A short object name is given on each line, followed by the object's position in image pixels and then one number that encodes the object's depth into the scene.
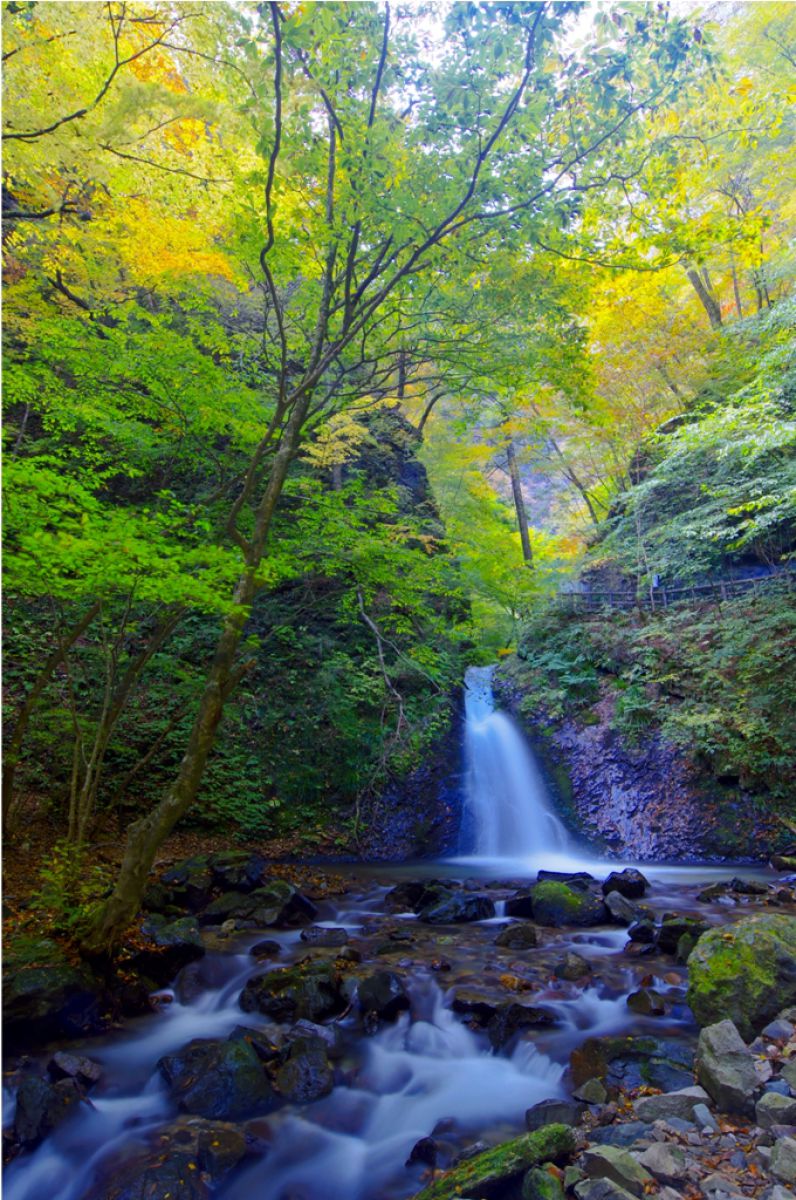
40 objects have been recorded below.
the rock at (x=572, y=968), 5.41
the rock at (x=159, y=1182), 3.21
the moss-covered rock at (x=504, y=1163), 2.98
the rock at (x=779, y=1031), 3.70
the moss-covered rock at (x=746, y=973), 3.96
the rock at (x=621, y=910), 6.79
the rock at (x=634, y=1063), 3.88
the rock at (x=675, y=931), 5.89
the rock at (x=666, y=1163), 2.77
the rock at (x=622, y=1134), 3.17
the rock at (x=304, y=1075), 4.03
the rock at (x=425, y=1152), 3.63
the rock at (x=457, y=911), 7.08
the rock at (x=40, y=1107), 3.59
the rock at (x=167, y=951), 5.43
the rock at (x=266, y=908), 6.84
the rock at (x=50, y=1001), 4.30
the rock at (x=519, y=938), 6.19
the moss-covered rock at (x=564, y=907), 6.86
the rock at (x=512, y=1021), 4.65
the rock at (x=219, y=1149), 3.41
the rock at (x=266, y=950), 5.96
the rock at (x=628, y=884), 7.71
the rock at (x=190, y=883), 7.13
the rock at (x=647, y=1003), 4.82
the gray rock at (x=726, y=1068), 3.26
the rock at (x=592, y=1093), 3.73
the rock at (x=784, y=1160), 2.68
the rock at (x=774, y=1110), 3.02
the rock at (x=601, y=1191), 2.65
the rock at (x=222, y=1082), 3.86
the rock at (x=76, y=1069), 4.08
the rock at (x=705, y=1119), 3.16
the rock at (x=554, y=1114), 3.56
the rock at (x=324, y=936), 6.34
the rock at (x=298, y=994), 4.87
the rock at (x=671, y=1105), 3.33
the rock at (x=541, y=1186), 2.82
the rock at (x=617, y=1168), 2.76
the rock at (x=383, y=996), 4.92
